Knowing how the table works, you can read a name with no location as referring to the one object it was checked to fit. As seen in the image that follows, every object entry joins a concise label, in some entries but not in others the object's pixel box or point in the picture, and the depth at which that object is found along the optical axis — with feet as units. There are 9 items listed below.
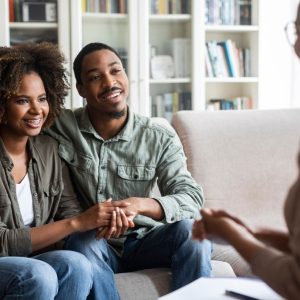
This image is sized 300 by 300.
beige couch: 12.73
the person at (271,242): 5.51
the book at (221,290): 8.15
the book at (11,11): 16.78
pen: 8.04
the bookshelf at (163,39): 17.10
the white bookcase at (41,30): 16.55
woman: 9.80
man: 11.15
